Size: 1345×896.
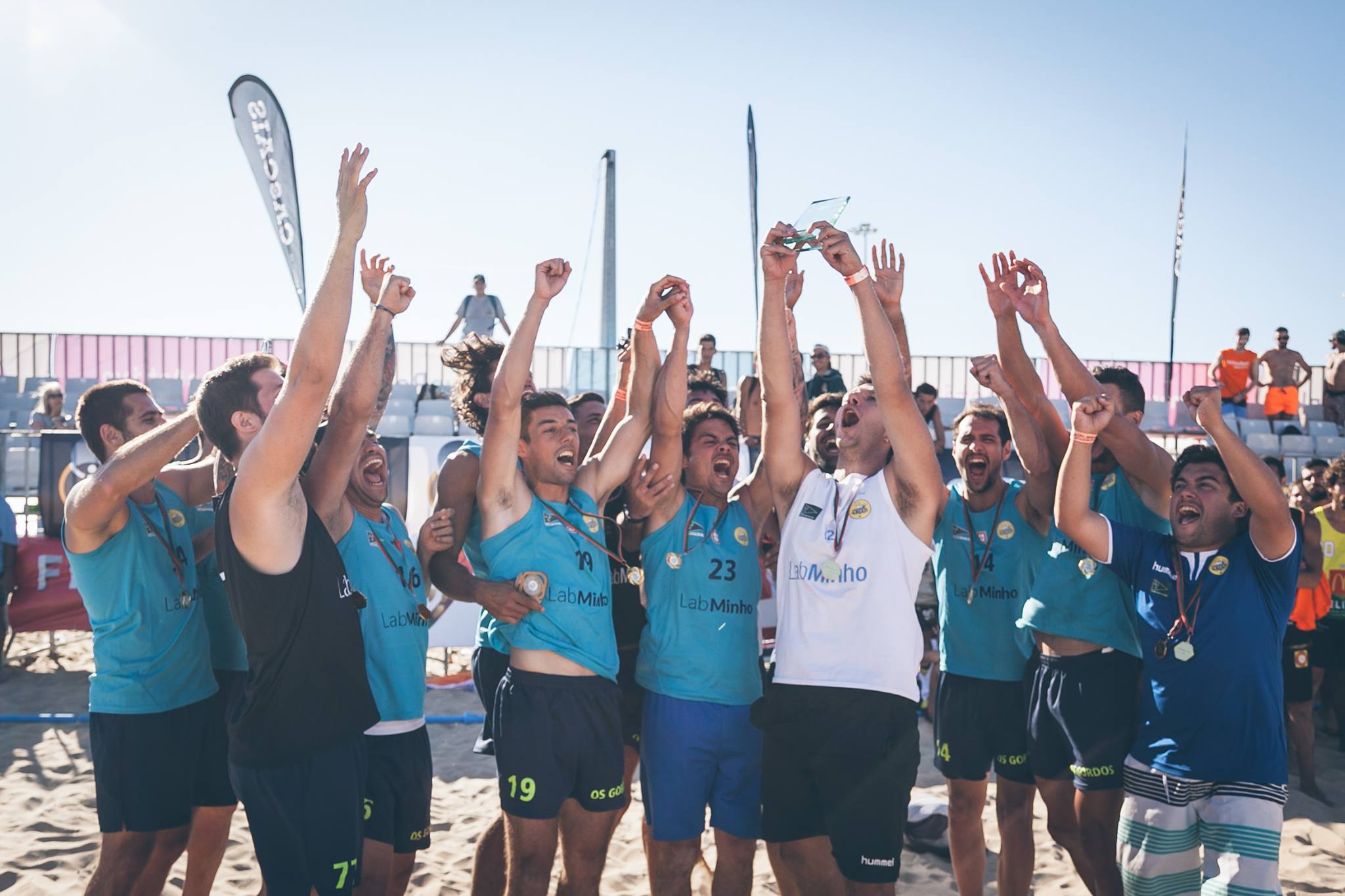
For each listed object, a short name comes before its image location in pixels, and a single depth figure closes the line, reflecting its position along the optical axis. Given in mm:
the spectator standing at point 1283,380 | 13891
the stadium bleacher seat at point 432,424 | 12320
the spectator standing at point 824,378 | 9789
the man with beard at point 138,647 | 3379
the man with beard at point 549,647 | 3324
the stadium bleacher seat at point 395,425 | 12383
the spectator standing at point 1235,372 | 13453
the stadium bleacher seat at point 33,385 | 15492
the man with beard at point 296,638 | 2557
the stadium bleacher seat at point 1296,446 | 13047
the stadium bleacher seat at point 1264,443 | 13211
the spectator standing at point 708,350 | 9938
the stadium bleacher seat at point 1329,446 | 13297
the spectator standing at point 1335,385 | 13562
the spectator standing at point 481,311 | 12164
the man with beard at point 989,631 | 4094
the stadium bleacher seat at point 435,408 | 13180
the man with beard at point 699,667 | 3600
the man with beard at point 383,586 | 3207
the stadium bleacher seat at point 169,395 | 14766
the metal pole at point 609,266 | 13164
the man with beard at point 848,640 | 3295
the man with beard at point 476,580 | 3793
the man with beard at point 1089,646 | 3801
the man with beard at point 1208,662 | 3219
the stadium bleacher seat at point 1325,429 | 14008
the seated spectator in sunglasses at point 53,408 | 10891
